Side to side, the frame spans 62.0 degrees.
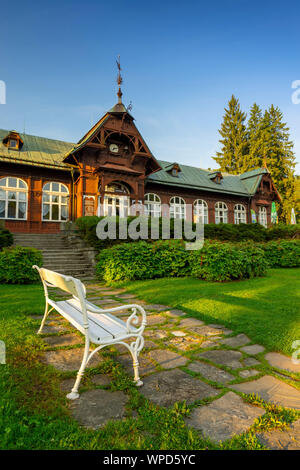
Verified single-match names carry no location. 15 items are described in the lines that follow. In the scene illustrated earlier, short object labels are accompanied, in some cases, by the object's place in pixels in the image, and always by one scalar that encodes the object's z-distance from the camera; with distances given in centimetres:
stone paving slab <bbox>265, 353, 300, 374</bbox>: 268
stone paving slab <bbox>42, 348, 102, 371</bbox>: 266
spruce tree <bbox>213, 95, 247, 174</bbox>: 4425
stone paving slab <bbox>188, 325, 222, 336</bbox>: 373
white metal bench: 229
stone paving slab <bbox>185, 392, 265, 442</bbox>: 173
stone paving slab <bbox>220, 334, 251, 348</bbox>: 331
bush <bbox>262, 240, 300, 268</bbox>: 1202
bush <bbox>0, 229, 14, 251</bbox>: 1036
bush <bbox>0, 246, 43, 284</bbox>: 781
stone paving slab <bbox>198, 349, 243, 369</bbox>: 276
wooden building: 1598
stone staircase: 988
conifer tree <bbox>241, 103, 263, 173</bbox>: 4128
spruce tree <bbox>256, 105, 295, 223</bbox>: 3706
